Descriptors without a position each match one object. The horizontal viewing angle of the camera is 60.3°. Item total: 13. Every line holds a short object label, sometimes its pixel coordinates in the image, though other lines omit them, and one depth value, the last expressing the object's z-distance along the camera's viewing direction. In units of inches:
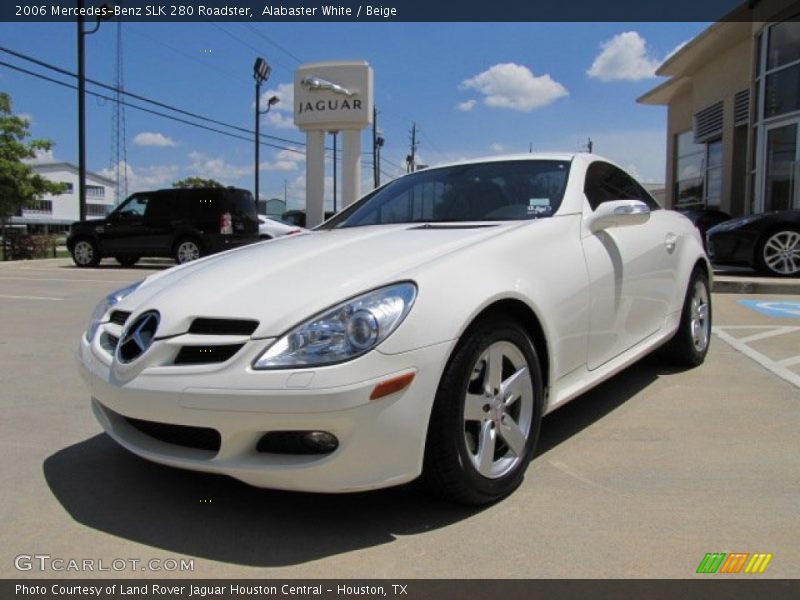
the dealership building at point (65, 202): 3521.2
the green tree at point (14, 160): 1002.1
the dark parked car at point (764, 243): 406.3
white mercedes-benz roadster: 91.8
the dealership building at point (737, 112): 589.9
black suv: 629.3
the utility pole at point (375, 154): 1910.7
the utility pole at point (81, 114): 786.2
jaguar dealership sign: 933.8
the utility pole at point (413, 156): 2314.5
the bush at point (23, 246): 756.0
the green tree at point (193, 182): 3237.2
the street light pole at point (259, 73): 1095.0
